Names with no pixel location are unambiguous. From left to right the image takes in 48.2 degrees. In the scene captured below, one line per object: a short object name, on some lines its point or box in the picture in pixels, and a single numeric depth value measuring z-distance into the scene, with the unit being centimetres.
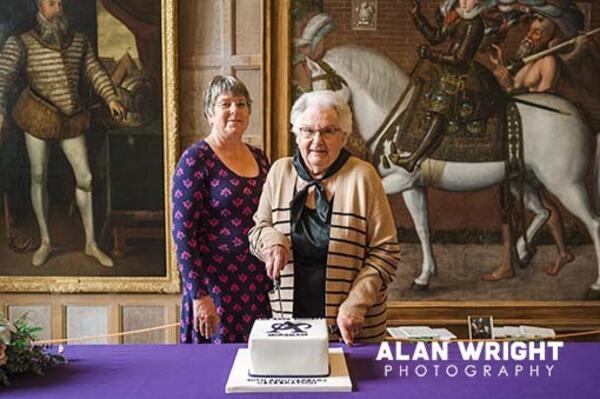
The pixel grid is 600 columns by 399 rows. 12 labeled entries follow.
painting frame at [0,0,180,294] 414
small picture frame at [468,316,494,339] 399
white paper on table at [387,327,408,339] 397
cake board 181
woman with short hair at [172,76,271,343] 279
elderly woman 232
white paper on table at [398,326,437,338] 399
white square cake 188
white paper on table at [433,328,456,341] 406
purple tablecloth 179
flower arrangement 188
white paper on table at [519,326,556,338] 408
